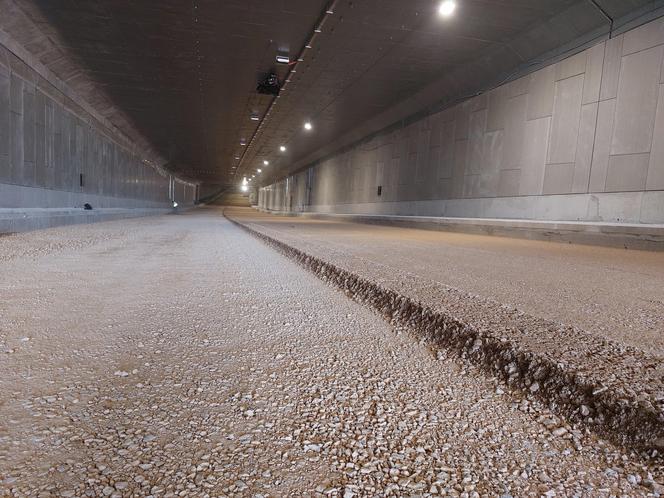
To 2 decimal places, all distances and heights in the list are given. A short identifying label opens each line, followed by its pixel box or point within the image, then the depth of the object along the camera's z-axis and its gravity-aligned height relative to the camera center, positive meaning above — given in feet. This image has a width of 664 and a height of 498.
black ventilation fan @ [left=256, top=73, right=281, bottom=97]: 50.39 +14.93
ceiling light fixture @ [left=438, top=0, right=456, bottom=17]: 31.58 +16.39
